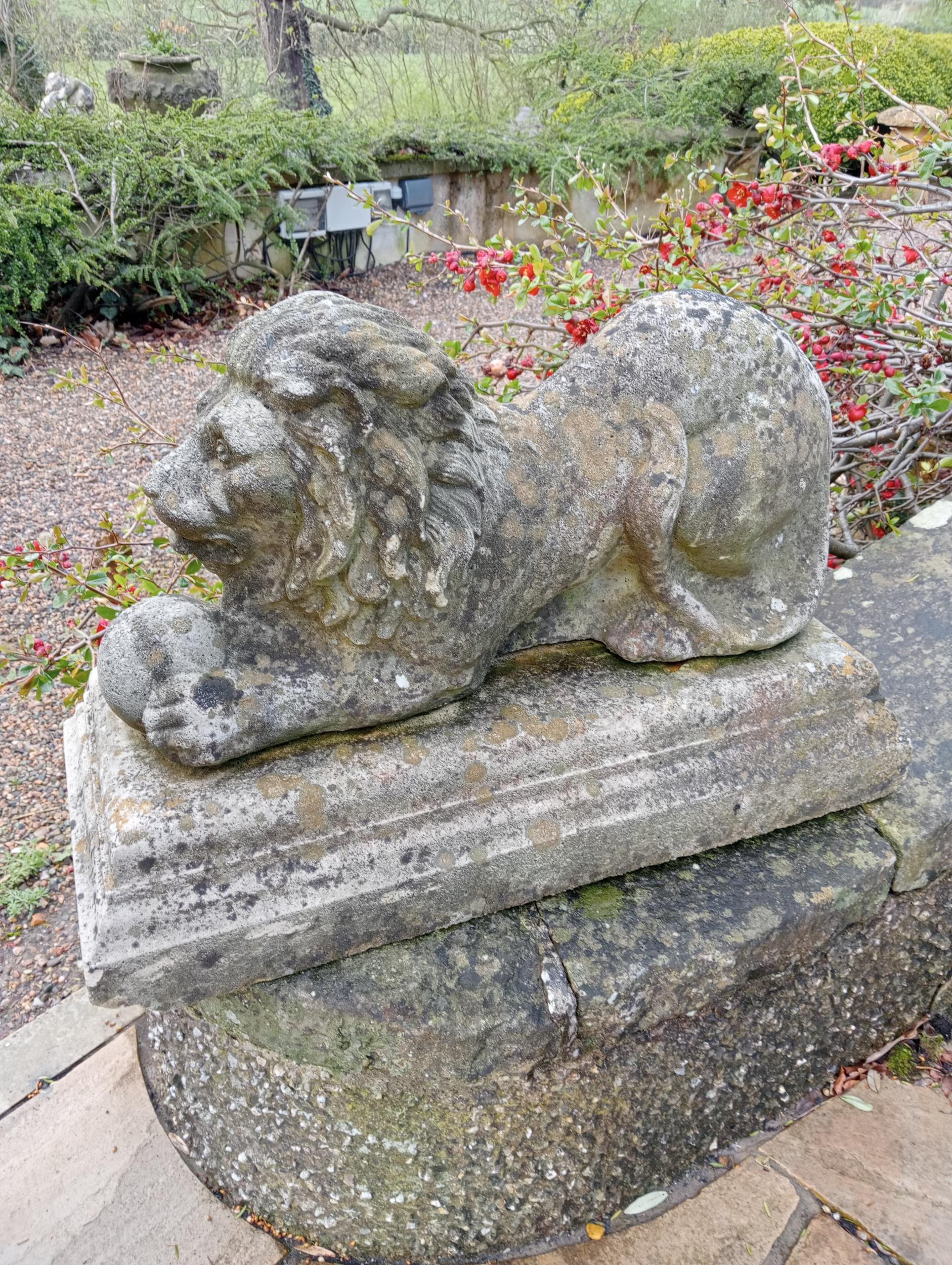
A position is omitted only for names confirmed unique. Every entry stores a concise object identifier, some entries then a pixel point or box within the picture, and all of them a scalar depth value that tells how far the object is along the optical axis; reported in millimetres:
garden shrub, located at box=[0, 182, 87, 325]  5168
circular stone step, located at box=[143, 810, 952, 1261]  1464
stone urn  6777
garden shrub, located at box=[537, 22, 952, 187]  8320
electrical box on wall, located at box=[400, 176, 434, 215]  7383
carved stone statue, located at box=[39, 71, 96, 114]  6902
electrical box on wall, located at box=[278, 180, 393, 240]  6602
